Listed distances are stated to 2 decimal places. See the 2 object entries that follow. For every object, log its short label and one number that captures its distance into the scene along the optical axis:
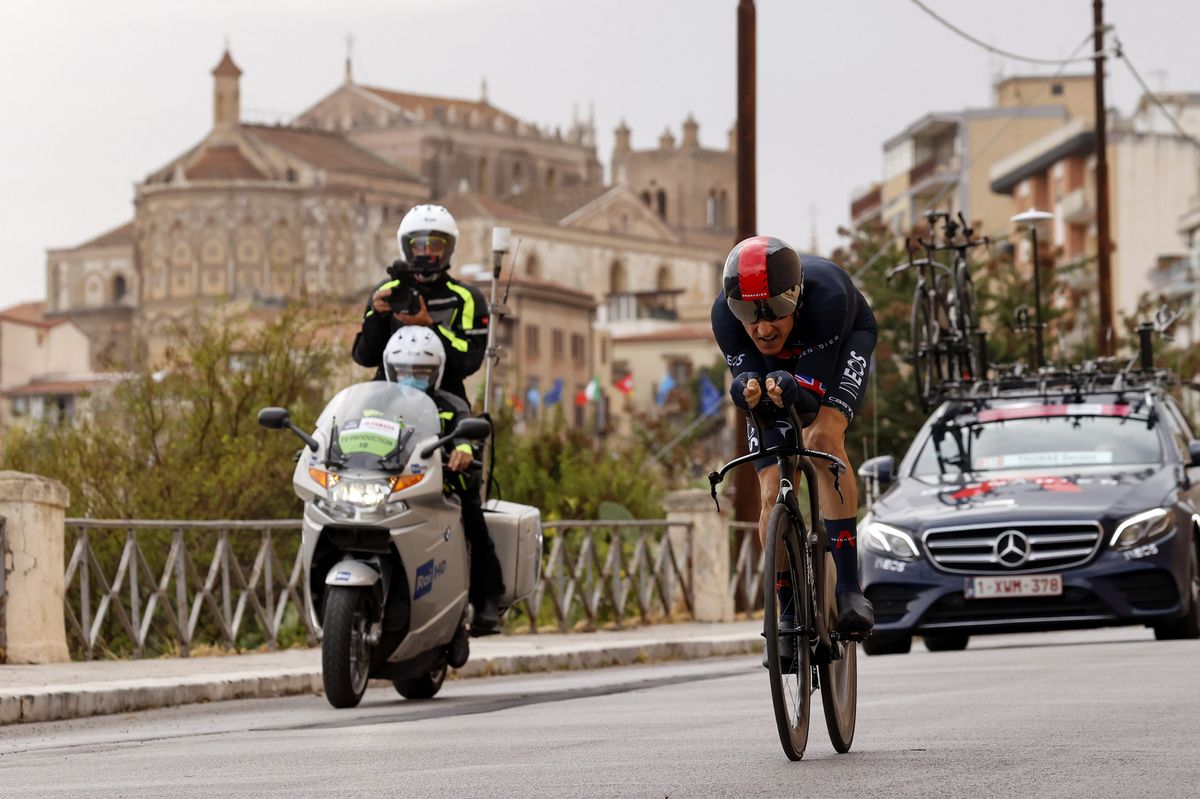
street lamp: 26.96
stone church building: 178.88
